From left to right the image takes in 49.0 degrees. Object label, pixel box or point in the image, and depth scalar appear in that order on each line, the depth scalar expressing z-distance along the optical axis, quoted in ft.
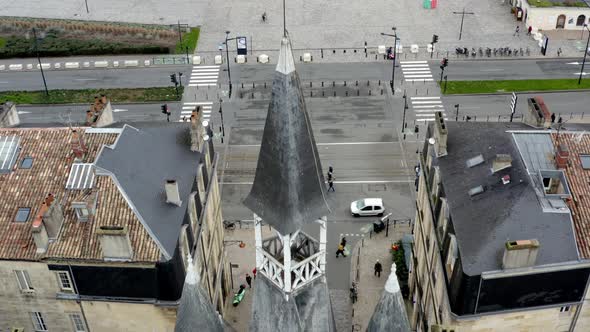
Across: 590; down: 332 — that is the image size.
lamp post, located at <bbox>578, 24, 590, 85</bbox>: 323.31
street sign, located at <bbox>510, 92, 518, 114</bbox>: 272.33
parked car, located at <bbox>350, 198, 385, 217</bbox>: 242.17
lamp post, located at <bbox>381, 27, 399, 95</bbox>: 323.37
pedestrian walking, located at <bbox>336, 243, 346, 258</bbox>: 224.33
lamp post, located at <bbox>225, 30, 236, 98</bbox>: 330.87
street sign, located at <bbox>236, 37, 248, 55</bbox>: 346.33
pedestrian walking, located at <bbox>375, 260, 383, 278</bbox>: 215.72
